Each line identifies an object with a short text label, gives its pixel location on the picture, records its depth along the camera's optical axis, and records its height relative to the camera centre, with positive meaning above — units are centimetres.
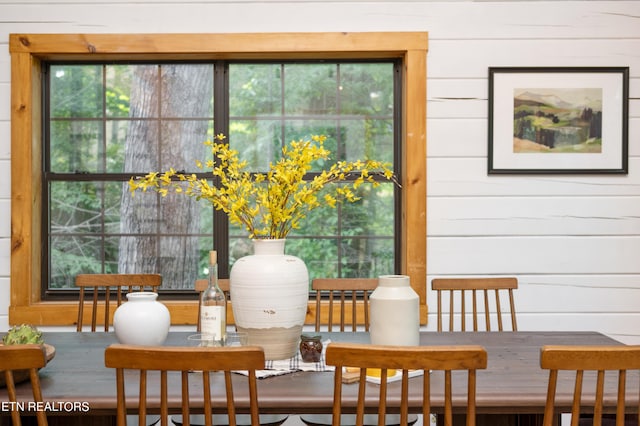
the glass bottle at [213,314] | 192 -31
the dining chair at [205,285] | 252 -30
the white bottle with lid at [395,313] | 188 -30
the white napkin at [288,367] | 180 -45
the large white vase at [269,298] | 193 -26
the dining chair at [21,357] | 133 -30
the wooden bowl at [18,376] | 168 -43
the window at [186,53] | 323 +60
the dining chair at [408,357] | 127 -29
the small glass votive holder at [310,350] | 192 -41
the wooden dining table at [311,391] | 155 -45
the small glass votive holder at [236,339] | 192 -39
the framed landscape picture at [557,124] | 327 +42
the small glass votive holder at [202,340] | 189 -38
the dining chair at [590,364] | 128 -30
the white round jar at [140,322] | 199 -34
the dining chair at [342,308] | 231 -46
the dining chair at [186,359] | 128 -29
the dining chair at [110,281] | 272 -30
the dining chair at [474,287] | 267 -32
